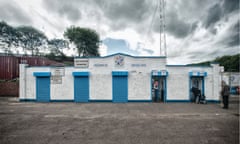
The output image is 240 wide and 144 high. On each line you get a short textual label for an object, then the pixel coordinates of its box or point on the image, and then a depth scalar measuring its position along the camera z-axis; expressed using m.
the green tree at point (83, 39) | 32.53
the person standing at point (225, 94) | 7.04
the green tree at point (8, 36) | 29.62
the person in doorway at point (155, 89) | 9.35
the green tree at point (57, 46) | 38.30
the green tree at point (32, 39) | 34.81
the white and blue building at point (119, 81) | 9.08
